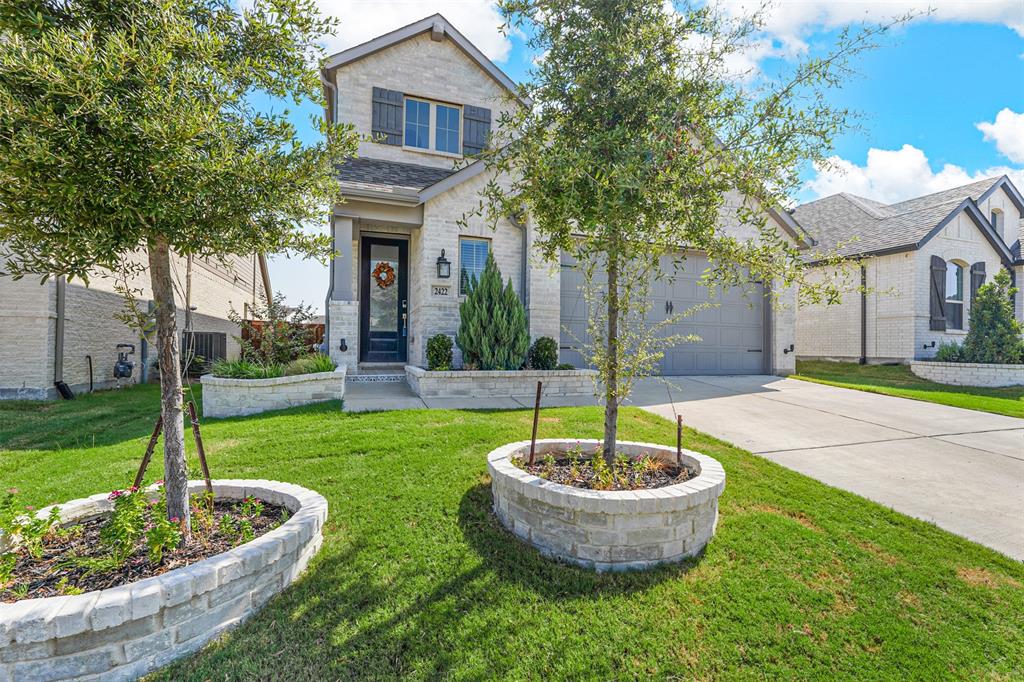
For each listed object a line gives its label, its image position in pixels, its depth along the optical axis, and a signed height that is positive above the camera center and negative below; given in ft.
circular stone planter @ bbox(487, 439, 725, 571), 9.02 -3.82
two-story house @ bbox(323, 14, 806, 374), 27.96 +6.33
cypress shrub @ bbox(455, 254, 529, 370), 25.93 +0.50
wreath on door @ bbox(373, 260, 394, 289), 32.12 +4.20
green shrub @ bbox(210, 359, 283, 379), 21.42 -1.82
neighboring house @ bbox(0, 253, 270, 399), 24.20 -0.41
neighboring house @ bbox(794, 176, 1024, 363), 41.50 +7.06
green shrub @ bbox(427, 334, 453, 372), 25.91 -1.11
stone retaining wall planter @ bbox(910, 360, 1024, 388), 33.14 -2.50
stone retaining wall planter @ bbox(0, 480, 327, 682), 5.87 -4.12
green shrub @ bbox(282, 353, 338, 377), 22.77 -1.66
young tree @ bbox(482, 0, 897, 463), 9.39 +4.33
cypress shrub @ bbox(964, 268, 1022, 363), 33.81 +1.13
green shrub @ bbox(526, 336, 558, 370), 27.25 -1.14
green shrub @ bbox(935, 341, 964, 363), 35.83 -0.99
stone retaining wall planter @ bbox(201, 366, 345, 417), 20.47 -2.85
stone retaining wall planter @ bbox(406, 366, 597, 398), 24.29 -2.65
